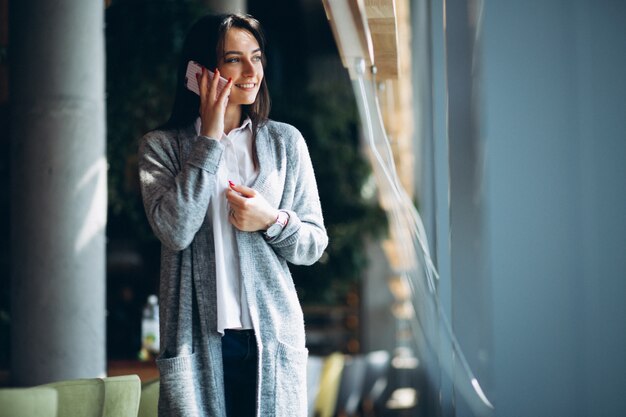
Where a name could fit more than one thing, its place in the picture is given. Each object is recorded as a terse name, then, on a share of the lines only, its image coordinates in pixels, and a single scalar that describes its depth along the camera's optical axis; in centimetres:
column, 405
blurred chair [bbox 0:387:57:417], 212
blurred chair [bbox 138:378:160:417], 300
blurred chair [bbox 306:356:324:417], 636
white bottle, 471
